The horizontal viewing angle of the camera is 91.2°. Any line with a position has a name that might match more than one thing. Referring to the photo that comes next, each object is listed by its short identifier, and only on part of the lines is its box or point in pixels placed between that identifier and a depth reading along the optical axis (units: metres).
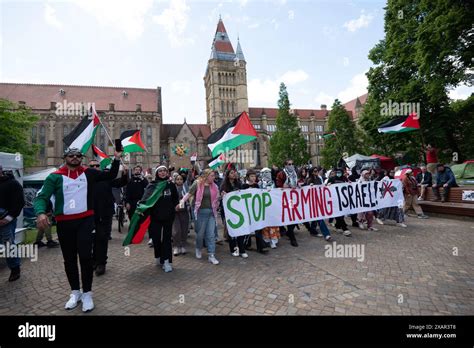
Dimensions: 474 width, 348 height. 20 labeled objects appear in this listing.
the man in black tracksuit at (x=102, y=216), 4.88
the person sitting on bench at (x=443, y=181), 10.48
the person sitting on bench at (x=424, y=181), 11.71
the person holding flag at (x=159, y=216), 5.00
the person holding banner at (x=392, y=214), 8.62
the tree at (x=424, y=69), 13.57
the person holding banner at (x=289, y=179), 6.59
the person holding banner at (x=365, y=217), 8.15
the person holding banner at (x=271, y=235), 6.43
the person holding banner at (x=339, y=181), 7.62
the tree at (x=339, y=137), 42.31
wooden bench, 8.99
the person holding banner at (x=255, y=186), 6.00
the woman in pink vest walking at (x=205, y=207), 5.52
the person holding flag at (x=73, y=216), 3.38
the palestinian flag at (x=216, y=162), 9.91
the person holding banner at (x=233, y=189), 5.82
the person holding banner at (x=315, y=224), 6.96
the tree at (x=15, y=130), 17.70
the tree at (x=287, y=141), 50.91
